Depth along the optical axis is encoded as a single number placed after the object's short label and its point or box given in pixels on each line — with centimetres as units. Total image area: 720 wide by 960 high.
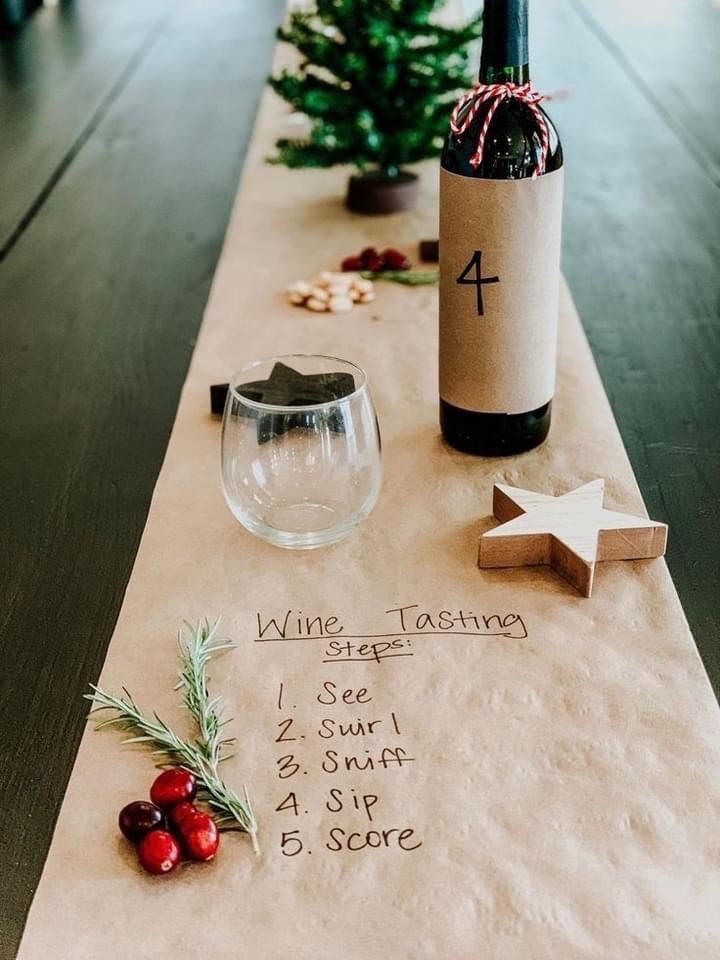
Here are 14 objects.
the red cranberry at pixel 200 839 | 52
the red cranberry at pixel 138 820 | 53
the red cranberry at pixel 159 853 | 52
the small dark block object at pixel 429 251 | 129
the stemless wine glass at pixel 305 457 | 71
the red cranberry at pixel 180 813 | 54
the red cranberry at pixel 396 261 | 126
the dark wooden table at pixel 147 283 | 70
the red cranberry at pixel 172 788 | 55
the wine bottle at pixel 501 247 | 75
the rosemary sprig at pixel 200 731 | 55
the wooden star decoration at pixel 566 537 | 72
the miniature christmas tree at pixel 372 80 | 135
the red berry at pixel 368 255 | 126
